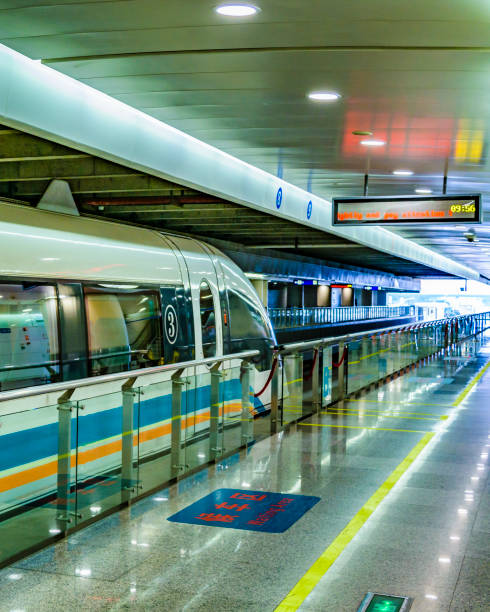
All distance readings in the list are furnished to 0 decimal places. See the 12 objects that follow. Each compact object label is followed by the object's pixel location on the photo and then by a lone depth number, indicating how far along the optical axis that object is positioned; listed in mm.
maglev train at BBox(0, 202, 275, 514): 5591
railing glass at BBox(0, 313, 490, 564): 5297
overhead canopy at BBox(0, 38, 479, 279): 6836
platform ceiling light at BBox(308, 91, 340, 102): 7678
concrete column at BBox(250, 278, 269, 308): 31109
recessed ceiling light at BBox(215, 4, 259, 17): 5371
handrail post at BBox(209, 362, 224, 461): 8355
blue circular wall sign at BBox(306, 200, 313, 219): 15391
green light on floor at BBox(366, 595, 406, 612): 4488
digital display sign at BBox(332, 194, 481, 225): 11391
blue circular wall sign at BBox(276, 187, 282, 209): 13648
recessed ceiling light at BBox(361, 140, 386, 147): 10047
